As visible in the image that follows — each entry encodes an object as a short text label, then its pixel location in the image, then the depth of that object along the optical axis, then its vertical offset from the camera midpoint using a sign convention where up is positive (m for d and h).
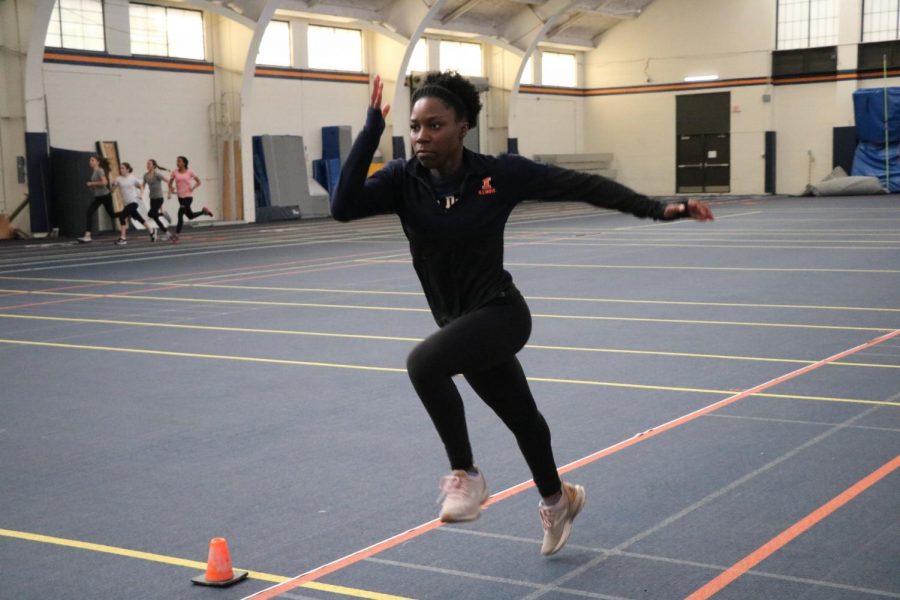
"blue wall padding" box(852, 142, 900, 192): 36.16 +0.31
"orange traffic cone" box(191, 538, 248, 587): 3.89 -1.37
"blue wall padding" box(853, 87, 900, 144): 35.88 +1.91
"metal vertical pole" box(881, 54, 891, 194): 35.69 +0.51
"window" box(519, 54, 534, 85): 40.31 +3.86
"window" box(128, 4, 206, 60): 27.45 +3.95
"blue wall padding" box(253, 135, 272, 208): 31.16 -0.09
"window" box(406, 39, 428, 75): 35.53 +3.97
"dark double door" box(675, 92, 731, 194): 40.50 +1.19
